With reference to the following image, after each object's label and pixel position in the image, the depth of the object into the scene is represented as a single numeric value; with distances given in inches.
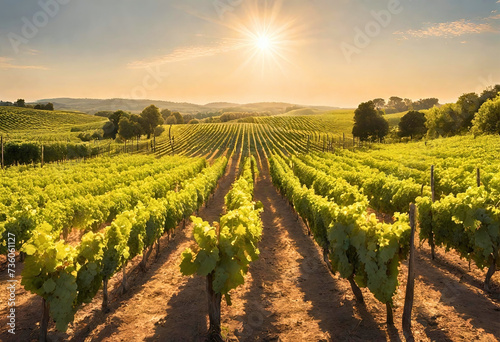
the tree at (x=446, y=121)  2540.6
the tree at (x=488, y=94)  2491.4
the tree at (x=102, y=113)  6850.4
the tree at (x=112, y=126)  3455.5
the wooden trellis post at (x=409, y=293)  297.1
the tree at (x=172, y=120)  6022.6
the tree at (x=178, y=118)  6259.8
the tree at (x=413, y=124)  2827.3
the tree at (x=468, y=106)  2479.1
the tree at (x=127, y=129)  2910.9
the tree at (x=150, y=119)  3171.8
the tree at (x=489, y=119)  1866.4
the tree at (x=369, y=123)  2741.1
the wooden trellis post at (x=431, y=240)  440.8
